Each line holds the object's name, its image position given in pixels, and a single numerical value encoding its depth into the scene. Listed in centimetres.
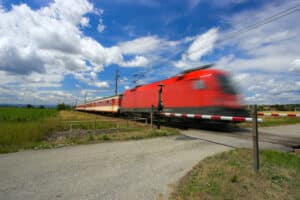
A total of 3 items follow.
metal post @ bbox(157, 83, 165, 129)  1302
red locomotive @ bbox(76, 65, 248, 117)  880
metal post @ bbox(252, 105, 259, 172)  388
